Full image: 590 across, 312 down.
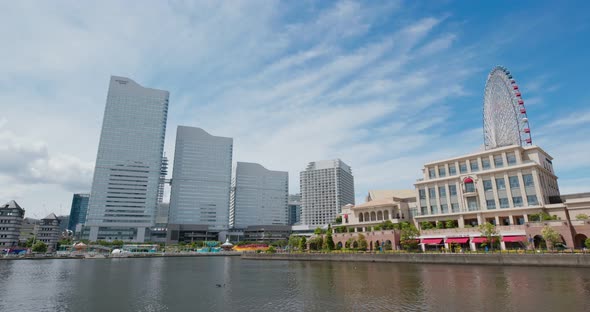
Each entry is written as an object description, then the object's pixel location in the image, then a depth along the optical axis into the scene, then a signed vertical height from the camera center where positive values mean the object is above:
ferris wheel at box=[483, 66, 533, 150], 88.81 +34.12
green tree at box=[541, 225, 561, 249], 69.88 +0.87
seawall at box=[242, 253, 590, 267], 58.66 -3.63
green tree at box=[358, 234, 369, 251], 103.81 -0.42
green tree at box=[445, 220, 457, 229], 93.87 +4.53
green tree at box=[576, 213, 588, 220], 73.29 +4.89
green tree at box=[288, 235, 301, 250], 138.23 +0.02
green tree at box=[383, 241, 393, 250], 100.00 -1.30
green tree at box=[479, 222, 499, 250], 79.69 +1.76
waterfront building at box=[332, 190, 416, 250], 105.00 +7.55
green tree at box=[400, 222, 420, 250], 93.38 +1.14
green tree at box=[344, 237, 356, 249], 110.54 -0.41
